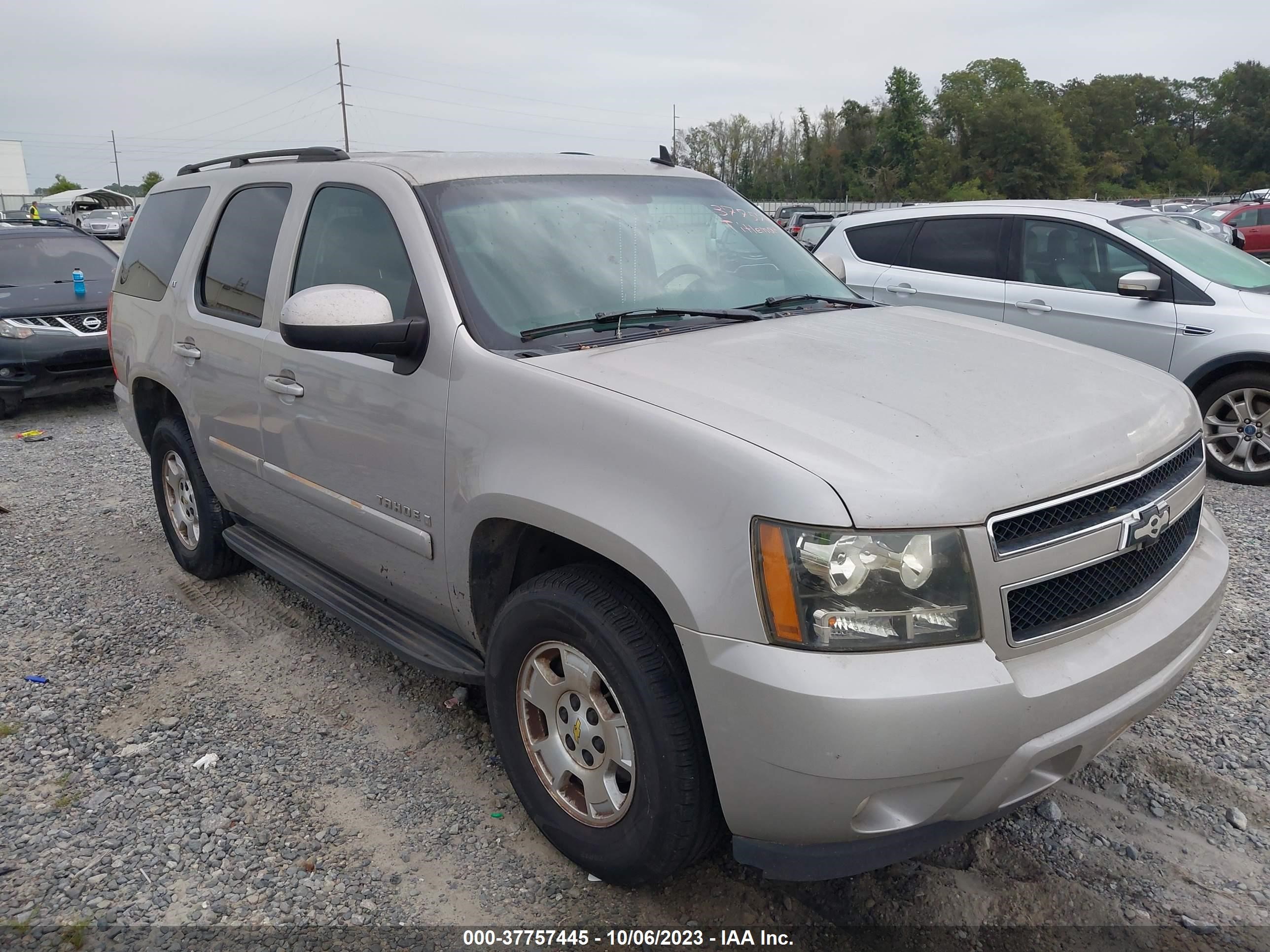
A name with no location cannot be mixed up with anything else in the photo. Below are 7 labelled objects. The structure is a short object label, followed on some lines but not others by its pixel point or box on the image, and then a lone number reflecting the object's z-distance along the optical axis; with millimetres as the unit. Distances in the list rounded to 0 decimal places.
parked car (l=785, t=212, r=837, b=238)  22625
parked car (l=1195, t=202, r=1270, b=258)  19891
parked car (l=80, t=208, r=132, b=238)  38156
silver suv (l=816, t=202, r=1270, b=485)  6156
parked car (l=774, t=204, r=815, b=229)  31734
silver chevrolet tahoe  1964
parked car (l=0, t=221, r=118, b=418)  8758
